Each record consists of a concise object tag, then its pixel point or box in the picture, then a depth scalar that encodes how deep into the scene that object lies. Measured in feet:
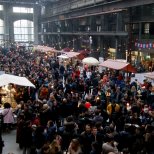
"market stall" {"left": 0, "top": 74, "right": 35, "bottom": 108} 52.48
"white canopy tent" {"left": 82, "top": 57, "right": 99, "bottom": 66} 92.77
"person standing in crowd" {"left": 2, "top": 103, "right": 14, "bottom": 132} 46.55
